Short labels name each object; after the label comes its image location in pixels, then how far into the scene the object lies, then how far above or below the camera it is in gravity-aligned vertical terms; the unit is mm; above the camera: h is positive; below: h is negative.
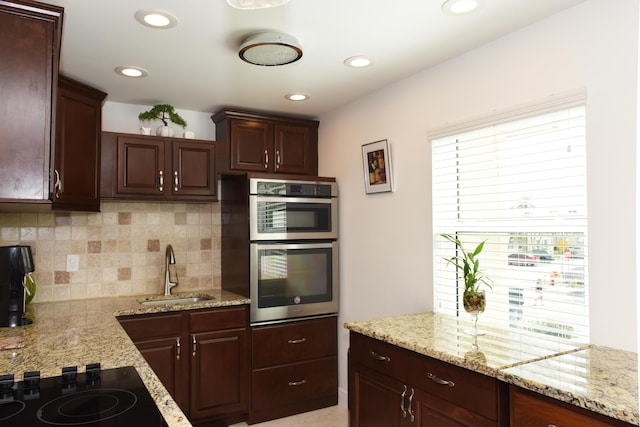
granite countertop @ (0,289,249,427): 1600 -516
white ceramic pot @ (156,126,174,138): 3490 +703
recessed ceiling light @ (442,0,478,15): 2008 +958
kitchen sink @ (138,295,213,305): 3451 -569
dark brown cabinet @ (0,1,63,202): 1756 +495
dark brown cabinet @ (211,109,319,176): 3678 +672
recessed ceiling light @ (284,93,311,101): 3371 +942
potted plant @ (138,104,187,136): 3451 +809
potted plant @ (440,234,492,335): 2186 -336
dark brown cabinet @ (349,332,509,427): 1797 -733
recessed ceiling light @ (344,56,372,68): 2666 +953
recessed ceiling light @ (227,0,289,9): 1739 +831
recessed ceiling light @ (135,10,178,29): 2092 +949
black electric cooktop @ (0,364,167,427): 1234 -515
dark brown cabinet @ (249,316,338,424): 3422 -1088
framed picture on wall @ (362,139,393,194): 3191 +410
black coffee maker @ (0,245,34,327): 2430 -308
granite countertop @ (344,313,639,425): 1432 -527
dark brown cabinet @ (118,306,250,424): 3104 -905
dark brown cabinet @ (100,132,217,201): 3301 +419
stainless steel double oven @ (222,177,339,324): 3439 -173
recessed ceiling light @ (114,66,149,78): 2801 +941
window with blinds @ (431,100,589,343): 2109 +43
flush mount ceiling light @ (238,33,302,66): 2291 +891
